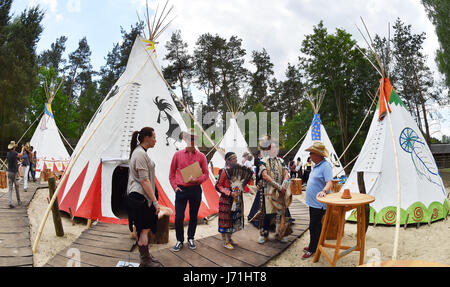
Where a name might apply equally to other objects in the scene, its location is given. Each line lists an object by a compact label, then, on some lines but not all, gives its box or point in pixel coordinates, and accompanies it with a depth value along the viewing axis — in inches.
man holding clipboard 110.3
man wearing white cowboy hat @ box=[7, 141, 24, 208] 186.2
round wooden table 91.7
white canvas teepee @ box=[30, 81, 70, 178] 372.8
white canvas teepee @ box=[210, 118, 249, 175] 446.4
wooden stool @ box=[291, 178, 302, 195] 315.6
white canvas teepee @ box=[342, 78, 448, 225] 163.5
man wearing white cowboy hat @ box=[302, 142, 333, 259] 109.4
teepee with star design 395.5
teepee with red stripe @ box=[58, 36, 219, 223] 156.9
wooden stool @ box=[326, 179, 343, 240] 140.8
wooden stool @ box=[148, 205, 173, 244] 128.6
